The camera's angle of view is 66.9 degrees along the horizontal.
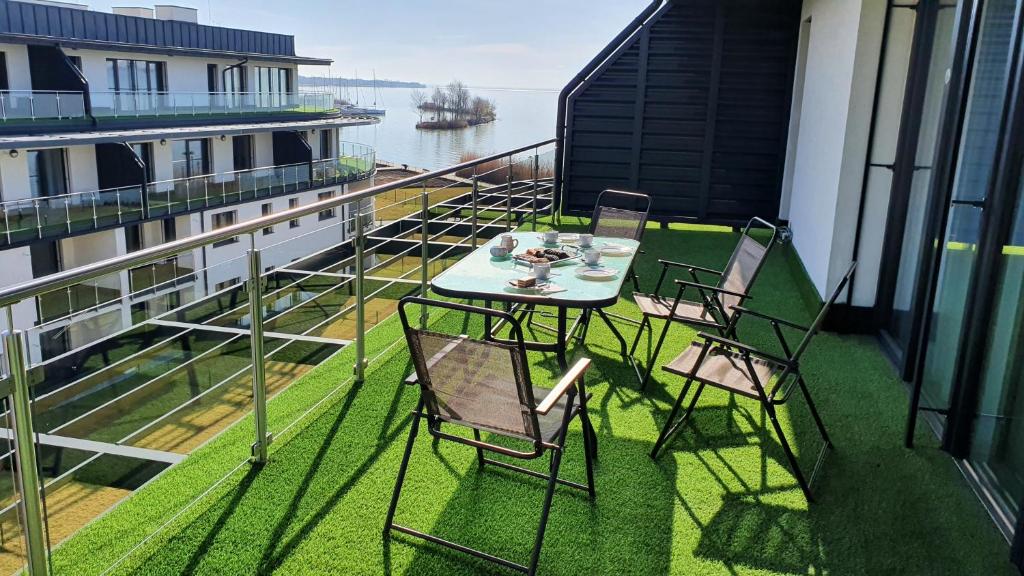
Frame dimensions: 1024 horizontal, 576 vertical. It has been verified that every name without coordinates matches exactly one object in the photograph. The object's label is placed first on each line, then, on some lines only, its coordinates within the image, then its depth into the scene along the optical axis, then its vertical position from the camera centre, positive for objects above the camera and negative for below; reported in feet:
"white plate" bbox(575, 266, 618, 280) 12.05 -2.38
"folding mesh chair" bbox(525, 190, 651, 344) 16.80 -2.24
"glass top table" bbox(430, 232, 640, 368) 10.89 -2.44
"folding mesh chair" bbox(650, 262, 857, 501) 9.82 -3.35
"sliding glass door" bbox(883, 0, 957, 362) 14.24 -1.02
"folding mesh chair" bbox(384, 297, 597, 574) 7.71 -2.82
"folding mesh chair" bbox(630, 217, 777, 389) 13.08 -3.16
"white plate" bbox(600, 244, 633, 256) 13.92 -2.31
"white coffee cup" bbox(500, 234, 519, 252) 13.68 -2.21
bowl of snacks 12.90 -2.31
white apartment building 60.49 -3.62
